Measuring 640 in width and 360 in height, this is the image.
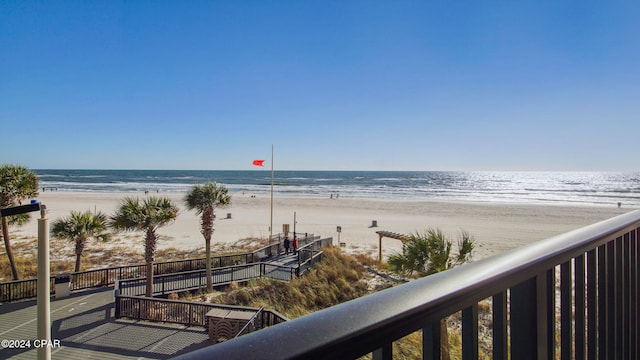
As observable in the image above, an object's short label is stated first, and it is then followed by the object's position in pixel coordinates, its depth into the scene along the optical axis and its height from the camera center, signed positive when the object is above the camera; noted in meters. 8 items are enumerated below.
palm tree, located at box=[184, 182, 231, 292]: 11.59 -0.78
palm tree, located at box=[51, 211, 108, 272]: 11.79 -1.77
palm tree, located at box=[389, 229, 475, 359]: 7.86 -1.84
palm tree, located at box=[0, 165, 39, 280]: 10.53 -0.25
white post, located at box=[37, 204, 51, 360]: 4.25 -1.34
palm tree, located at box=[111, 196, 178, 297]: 9.83 -1.16
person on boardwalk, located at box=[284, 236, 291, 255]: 16.02 -3.19
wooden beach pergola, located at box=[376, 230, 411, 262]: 15.24 -2.73
